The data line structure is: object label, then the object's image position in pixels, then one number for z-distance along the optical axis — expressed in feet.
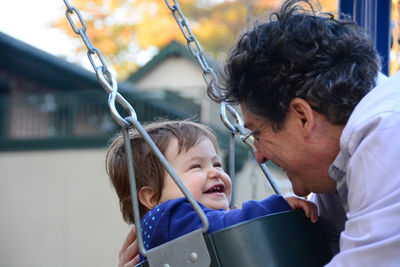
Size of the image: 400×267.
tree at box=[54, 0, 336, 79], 45.68
